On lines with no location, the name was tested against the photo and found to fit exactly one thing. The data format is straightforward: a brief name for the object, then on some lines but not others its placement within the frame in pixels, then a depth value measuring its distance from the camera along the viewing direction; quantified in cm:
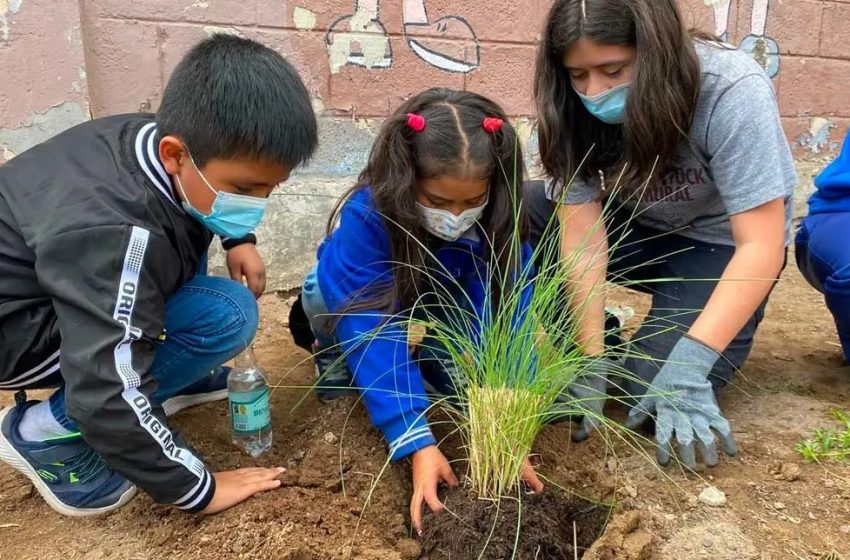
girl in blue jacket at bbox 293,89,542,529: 177
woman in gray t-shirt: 187
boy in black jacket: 149
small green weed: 192
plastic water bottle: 193
